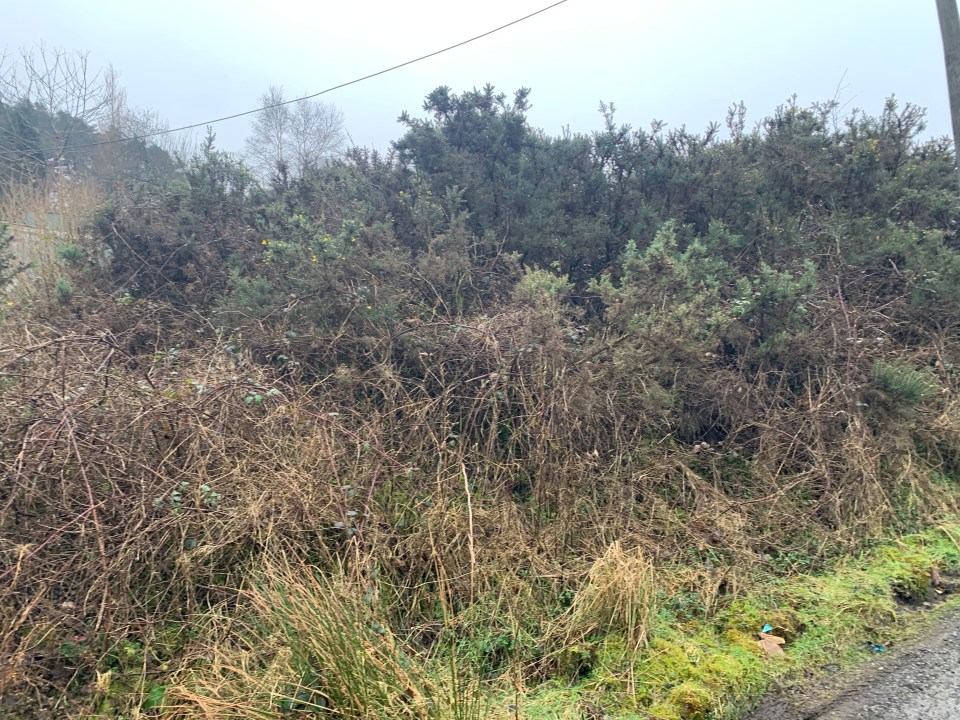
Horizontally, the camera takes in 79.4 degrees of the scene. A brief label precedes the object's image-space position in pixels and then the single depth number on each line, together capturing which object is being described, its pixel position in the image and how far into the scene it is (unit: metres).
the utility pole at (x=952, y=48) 5.81
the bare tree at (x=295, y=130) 28.03
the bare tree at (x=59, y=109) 16.14
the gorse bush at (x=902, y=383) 5.07
